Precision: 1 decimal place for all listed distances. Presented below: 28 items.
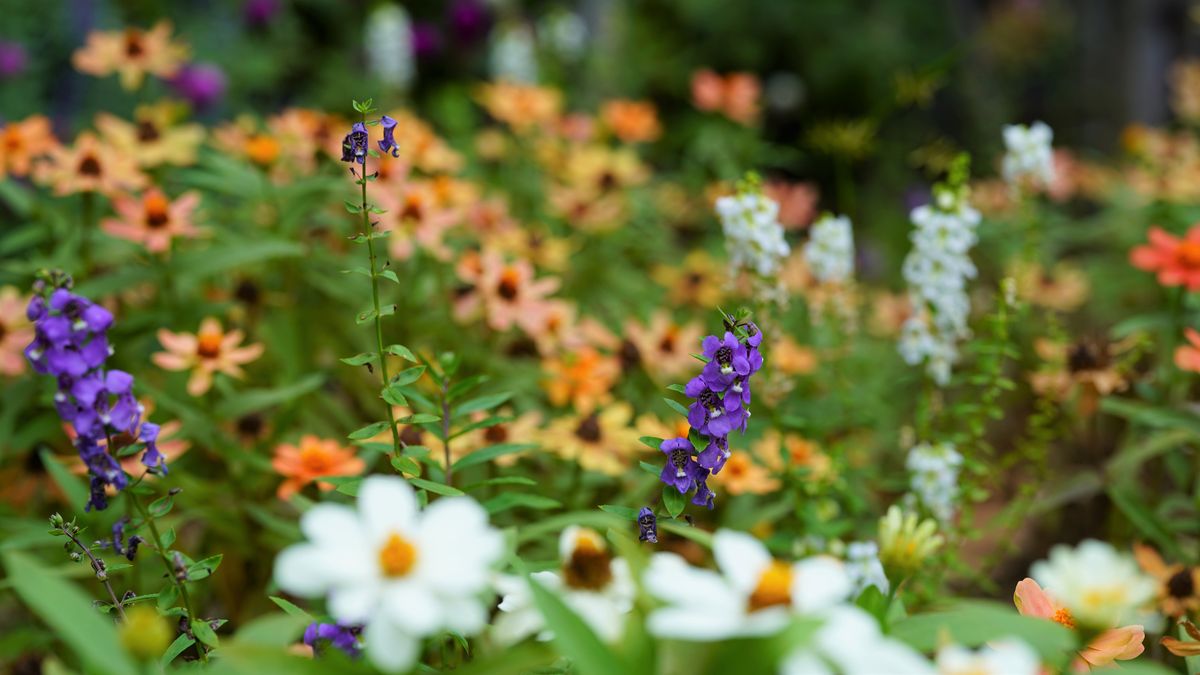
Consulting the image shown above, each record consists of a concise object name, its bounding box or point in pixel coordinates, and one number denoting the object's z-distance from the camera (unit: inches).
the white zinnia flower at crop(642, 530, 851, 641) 22.3
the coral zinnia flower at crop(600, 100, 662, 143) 91.7
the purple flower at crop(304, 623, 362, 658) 32.4
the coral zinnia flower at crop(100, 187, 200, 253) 57.4
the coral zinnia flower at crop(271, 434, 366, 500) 47.4
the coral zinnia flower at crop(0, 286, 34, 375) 54.5
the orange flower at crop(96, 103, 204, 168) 64.6
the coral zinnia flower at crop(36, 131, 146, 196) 58.6
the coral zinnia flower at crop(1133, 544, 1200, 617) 47.2
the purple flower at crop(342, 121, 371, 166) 35.0
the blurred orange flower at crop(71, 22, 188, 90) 70.3
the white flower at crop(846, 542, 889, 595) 44.5
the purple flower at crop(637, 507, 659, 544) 34.6
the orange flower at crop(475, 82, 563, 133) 87.0
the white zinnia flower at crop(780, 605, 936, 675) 21.9
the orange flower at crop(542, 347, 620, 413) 58.8
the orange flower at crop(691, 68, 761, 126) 91.7
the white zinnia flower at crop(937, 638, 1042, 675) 22.1
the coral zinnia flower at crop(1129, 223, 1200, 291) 55.1
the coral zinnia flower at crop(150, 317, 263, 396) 52.6
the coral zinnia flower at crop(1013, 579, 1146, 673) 32.9
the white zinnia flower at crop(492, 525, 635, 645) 27.4
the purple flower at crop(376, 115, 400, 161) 36.6
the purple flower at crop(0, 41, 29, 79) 87.2
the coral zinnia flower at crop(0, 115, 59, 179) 61.1
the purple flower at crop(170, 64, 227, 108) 94.8
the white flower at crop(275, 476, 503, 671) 22.0
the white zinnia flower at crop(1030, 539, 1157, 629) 24.1
